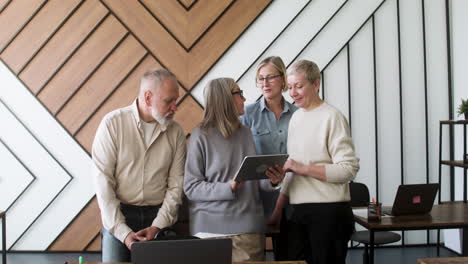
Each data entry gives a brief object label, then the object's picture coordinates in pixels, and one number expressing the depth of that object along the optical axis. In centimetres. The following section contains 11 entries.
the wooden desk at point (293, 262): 195
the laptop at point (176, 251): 162
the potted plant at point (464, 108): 425
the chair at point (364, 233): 371
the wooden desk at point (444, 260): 192
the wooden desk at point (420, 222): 290
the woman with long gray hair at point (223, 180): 241
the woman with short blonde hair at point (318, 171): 244
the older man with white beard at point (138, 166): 258
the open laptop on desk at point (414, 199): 307
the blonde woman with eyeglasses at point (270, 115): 297
